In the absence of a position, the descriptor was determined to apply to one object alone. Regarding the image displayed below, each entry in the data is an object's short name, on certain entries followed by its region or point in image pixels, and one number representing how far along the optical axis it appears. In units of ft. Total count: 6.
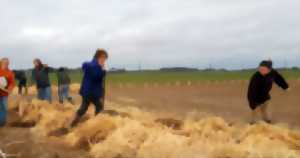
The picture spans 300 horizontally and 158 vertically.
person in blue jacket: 35.68
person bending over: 40.11
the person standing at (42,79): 55.42
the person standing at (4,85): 40.27
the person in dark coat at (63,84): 66.64
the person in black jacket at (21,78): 66.37
